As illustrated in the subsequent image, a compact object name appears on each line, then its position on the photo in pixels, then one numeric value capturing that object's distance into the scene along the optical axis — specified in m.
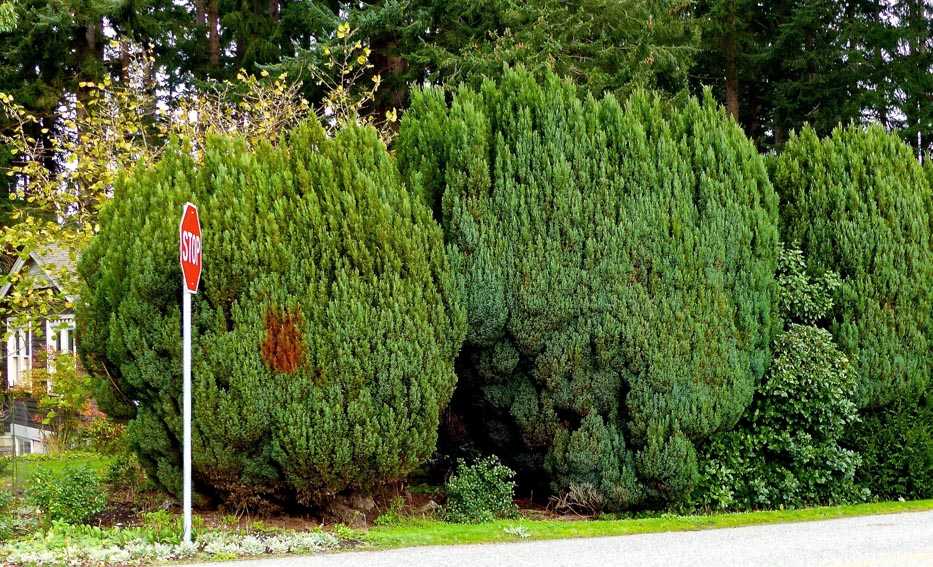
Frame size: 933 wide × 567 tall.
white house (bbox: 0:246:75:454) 19.20
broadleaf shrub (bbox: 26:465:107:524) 8.16
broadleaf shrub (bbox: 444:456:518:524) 8.97
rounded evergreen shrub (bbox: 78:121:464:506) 7.91
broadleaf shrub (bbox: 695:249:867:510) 9.77
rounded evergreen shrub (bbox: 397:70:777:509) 9.10
